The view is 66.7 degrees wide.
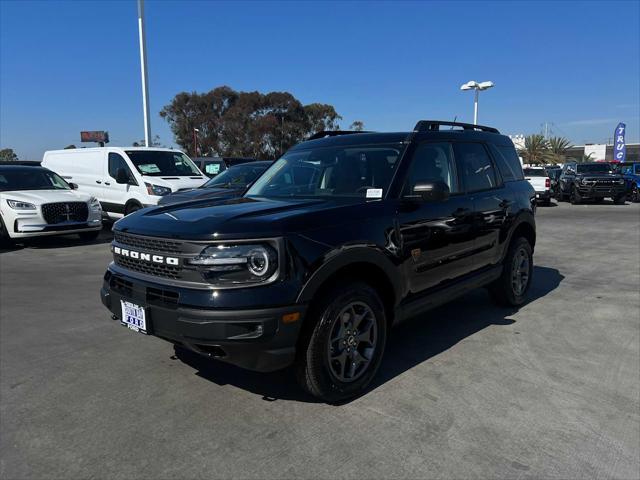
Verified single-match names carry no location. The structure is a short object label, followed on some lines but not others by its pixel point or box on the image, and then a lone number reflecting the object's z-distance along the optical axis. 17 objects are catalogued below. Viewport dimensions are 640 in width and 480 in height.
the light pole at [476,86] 25.77
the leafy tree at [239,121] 51.00
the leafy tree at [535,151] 48.03
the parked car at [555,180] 24.87
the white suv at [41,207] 9.46
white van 10.87
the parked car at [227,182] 9.05
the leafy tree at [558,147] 49.41
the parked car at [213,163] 18.03
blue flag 43.75
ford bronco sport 2.86
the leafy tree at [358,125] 60.66
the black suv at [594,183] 20.59
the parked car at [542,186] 20.19
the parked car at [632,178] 22.17
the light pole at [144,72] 17.81
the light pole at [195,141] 51.31
